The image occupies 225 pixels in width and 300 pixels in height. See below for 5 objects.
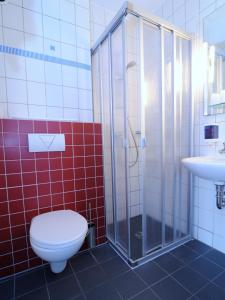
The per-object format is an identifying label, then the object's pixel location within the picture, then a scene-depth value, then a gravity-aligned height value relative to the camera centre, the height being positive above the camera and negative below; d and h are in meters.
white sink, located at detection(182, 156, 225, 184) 1.09 -0.20
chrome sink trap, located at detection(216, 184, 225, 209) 1.35 -0.46
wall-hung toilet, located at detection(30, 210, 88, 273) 1.05 -0.59
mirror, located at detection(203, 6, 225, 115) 1.46 +0.67
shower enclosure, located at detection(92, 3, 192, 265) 1.34 +0.10
